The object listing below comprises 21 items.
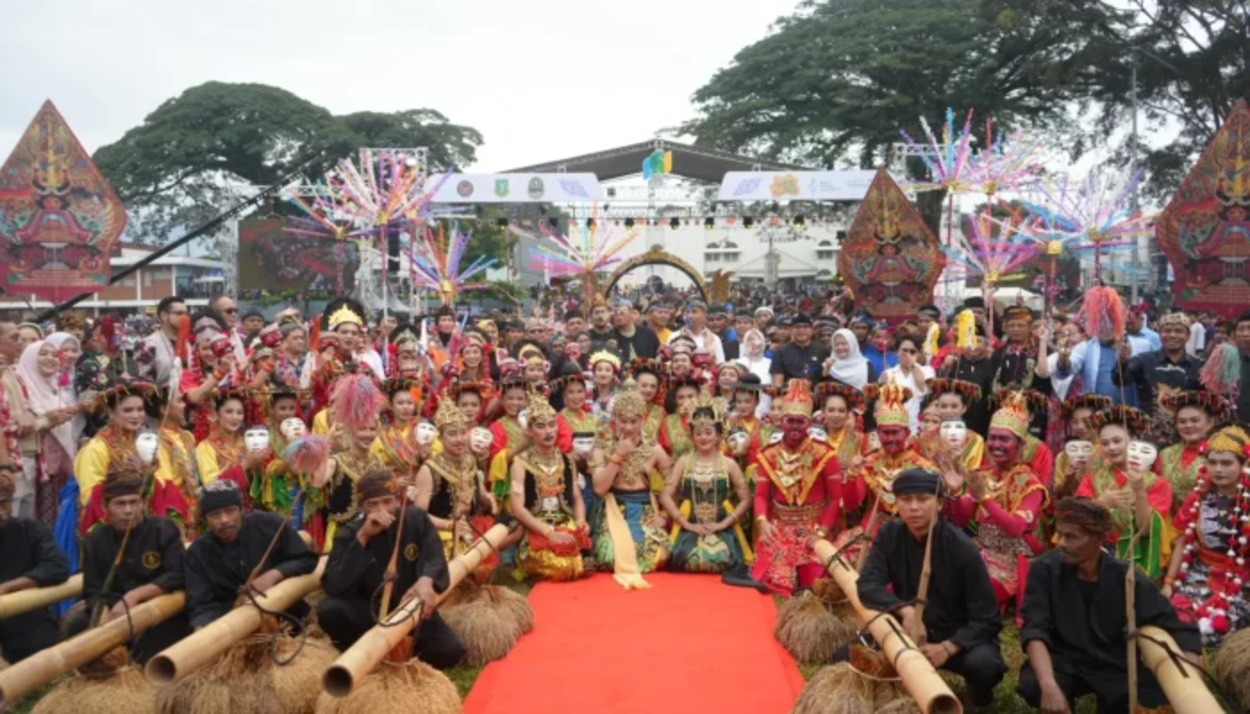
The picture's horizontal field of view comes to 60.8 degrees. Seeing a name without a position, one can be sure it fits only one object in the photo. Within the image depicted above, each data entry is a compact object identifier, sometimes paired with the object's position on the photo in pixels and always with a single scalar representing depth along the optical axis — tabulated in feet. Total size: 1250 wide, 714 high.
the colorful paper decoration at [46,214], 27.04
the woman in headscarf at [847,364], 27.14
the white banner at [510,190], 68.18
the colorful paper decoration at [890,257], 32.14
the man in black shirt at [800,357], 27.94
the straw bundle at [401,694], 13.12
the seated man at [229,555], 15.03
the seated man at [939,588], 13.85
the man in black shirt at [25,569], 15.98
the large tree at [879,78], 78.54
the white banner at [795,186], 68.69
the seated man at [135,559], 15.14
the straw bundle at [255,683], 13.48
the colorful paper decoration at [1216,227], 26.94
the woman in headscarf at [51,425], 20.47
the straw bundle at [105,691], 13.48
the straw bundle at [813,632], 17.08
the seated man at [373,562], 15.01
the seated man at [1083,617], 13.21
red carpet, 15.39
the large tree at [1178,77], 63.87
